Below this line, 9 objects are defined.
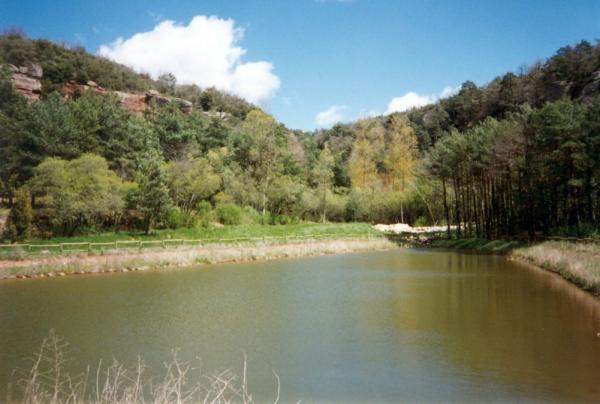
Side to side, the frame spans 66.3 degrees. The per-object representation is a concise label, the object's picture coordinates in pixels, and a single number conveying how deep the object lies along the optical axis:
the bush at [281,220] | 46.59
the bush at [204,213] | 38.62
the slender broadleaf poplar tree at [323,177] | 55.75
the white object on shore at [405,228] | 48.62
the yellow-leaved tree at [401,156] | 53.97
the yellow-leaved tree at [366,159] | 58.81
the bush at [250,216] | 44.06
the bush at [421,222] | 53.06
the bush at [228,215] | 41.81
